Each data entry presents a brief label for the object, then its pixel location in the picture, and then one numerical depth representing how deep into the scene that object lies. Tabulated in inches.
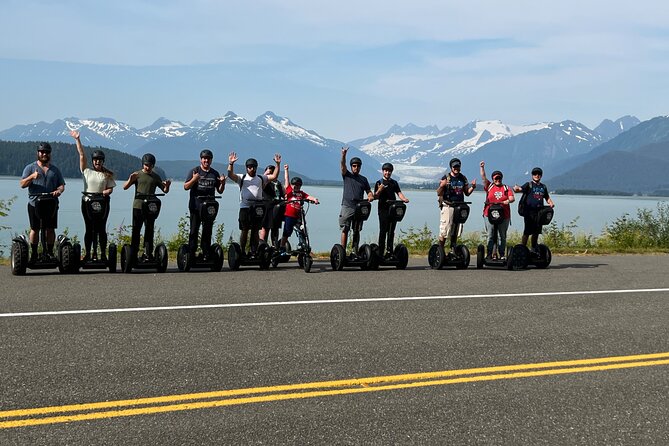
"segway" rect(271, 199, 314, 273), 557.9
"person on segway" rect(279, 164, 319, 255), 621.1
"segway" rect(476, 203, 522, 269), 612.2
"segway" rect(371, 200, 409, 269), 591.8
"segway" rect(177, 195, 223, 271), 540.7
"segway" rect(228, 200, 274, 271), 559.5
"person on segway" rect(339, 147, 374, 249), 593.3
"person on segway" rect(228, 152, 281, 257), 575.2
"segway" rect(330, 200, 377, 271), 568.7
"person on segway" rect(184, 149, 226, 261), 548.7
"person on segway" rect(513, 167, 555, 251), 636.7
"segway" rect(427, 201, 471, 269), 594.9
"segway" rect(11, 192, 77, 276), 490.0
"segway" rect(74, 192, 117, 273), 516.7
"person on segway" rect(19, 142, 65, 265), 509.7
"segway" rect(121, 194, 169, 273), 518.6
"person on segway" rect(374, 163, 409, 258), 597.6
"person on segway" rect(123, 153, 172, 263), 533.6
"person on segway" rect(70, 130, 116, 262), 523.5
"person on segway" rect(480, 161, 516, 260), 621.6
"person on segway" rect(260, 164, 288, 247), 587.2
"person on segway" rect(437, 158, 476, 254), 613.6
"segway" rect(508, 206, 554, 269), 609.0
